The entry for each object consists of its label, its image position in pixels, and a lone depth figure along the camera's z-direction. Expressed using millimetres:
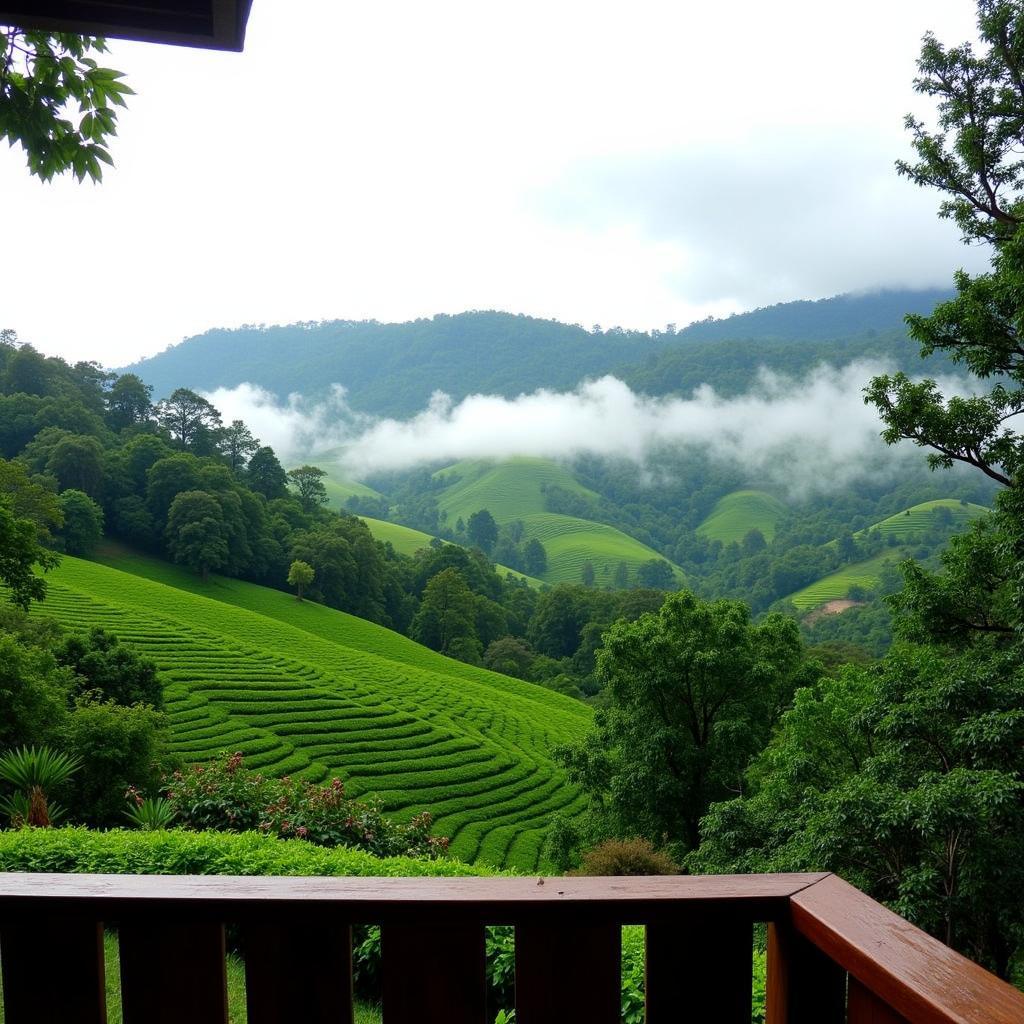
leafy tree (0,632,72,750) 16406
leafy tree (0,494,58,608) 10055
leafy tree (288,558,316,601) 60125
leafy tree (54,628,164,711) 23391
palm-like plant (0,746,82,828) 10883
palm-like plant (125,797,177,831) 9512
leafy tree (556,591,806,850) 19516
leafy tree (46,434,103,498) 59688
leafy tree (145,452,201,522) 62647
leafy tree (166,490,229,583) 59219
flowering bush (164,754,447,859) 9766
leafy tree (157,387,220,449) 77938
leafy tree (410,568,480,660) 62812
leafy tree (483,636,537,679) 60188
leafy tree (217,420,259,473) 79500
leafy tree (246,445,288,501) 77750
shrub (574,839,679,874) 10569
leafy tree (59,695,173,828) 15312
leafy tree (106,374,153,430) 76500
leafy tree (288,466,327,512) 82062
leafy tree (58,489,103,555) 53656
